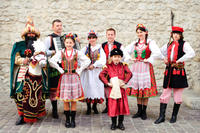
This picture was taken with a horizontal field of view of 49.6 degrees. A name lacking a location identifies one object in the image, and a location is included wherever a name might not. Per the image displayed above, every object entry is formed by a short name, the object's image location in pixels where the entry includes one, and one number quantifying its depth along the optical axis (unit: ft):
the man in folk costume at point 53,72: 14.97
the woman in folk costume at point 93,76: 15.51
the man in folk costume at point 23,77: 13.47
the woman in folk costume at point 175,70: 13.92
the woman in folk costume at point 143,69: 14.66
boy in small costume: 12.50
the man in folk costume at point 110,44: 15.83
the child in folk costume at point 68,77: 13.06
